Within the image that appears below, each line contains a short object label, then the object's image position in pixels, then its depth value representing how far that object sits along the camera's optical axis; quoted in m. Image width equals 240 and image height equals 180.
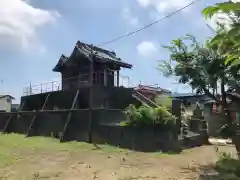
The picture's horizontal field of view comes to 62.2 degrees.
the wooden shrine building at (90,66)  17.39
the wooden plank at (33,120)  16.91
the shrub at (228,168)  6.41
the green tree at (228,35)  3.18
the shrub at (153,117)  11.29
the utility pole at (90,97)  13.50
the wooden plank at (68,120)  14.07
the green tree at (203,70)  8.42
